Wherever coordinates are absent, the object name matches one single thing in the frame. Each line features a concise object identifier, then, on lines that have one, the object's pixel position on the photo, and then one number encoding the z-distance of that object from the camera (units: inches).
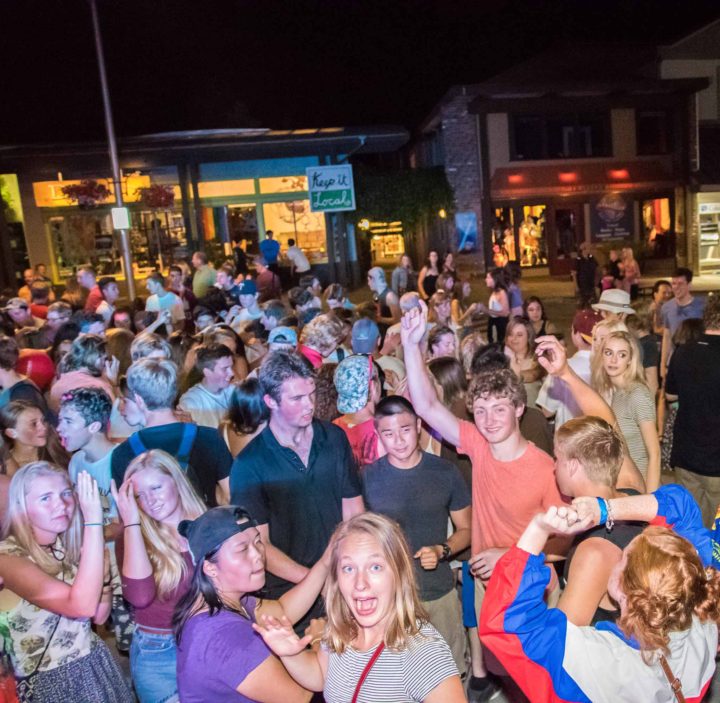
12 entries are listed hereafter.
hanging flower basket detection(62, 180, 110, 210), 619.2
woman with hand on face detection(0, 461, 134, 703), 111.7
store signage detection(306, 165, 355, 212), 492.7
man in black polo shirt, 135.7
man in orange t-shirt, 138.9
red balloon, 241.9
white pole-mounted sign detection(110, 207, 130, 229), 446.0
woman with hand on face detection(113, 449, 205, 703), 116.0
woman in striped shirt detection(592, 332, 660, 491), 176.1
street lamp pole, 463.9
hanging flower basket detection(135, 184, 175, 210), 660.1
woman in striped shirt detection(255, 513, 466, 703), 84.3
